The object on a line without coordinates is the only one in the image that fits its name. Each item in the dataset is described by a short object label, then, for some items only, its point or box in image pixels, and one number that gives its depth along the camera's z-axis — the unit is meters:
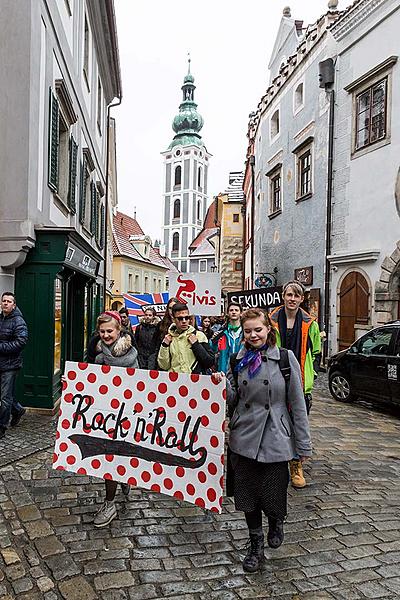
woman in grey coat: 3.43
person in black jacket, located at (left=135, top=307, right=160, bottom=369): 9.03
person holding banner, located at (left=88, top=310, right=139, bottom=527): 4.23
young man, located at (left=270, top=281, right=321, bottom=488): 5.06
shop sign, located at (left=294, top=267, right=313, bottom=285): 17.31
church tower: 103.81
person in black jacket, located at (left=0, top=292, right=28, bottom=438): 6.45
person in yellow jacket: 5.12
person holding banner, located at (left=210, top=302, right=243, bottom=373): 6.64
